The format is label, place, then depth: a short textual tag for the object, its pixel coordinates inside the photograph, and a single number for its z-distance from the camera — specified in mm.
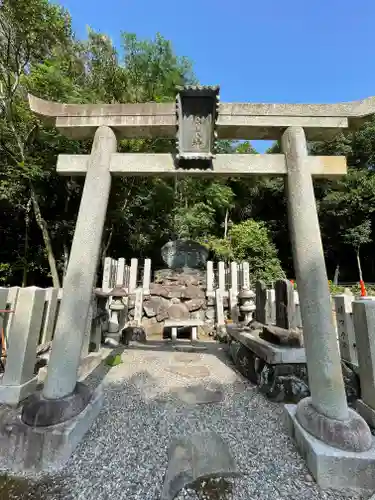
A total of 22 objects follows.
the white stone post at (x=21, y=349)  1991
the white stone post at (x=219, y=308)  6566
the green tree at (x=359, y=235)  13812
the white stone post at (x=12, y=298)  2174
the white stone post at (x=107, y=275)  6902
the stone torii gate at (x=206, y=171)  1769
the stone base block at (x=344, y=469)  1407
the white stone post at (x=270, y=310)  4209
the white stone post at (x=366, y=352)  1951
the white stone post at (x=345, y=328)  2699
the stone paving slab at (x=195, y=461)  1414
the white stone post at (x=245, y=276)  7238
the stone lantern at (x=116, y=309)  4980
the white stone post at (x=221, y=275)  7514
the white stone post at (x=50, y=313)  2697
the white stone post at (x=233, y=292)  6425
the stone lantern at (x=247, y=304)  4883
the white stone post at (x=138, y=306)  6406
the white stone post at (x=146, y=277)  7218
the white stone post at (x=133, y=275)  7348
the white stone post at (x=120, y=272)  7128
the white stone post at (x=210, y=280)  7277
